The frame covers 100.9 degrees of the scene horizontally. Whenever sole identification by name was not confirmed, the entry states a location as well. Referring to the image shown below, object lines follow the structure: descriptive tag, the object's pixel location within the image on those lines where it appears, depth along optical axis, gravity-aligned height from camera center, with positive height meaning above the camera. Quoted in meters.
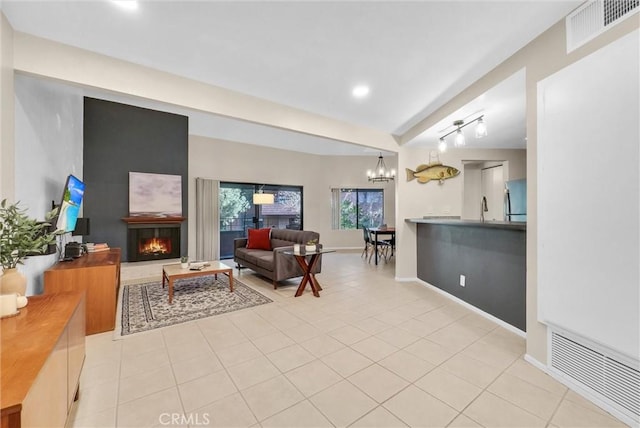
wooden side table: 3.87 -0.79
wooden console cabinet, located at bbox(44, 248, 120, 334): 2.61 -0.72
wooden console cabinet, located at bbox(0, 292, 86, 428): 0.78 -0.52
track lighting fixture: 2.93 +0.99
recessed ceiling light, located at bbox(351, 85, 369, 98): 2.97 +1.43
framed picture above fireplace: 5.01 +0.39
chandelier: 6.16 +1.02
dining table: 6.21 -0.41
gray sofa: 4.15 -0.73
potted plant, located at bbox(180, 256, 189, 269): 3.86 -0.71
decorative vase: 1.44 -0.37
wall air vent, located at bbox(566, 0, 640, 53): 1.58 +1.26
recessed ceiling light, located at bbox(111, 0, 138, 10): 1.80 +1.45
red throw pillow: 5.32 -0.51
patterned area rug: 2.95 -1.16
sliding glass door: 6.92 +0.12
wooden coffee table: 3.48 -0.80
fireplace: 4.96 -0.53
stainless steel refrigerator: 4.93 +0.27
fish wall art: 4.55 +0.74
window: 8.39 +0.22
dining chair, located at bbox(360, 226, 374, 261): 6.78 -0.68
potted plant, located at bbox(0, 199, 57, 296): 1.44 -0.17
